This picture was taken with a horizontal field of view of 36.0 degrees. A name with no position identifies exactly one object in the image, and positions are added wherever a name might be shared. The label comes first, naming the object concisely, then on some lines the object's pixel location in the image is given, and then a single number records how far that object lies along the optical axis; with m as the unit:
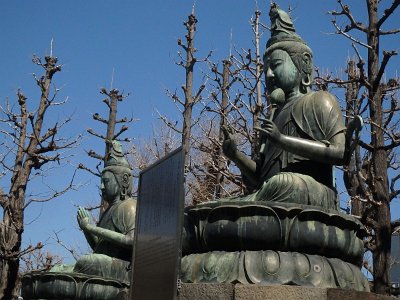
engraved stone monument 3.69
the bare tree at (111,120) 15.75
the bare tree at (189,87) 14.39
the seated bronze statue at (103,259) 7.62
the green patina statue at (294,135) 5.02
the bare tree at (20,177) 11.73
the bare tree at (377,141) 9.64
